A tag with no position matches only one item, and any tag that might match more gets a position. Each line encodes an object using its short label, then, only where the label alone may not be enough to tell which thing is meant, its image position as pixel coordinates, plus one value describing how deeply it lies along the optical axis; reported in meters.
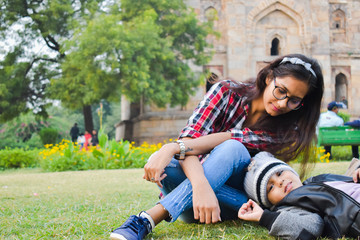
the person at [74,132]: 18.25
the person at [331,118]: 9.47
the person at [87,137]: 15.02
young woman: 2.14
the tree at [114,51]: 13.41
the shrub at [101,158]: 9.11
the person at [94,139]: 16.15
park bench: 8.41
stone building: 17.69
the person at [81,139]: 15.65
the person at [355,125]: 8.66
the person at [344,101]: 18.61
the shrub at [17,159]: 11.39
